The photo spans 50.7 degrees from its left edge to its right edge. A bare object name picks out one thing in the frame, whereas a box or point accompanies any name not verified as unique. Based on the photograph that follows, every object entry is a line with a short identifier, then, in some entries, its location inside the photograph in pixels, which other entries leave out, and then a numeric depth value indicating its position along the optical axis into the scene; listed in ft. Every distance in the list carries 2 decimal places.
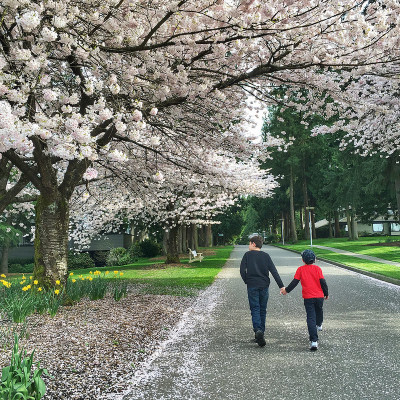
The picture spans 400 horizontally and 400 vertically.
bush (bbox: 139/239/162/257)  117.80
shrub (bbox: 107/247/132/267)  107.65
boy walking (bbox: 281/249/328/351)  20.48
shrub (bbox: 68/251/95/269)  111.75
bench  81.99
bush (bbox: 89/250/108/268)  127.19
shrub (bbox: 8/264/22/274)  124.57
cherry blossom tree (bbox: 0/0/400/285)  20.43
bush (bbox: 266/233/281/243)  229.43
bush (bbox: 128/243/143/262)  114.81
